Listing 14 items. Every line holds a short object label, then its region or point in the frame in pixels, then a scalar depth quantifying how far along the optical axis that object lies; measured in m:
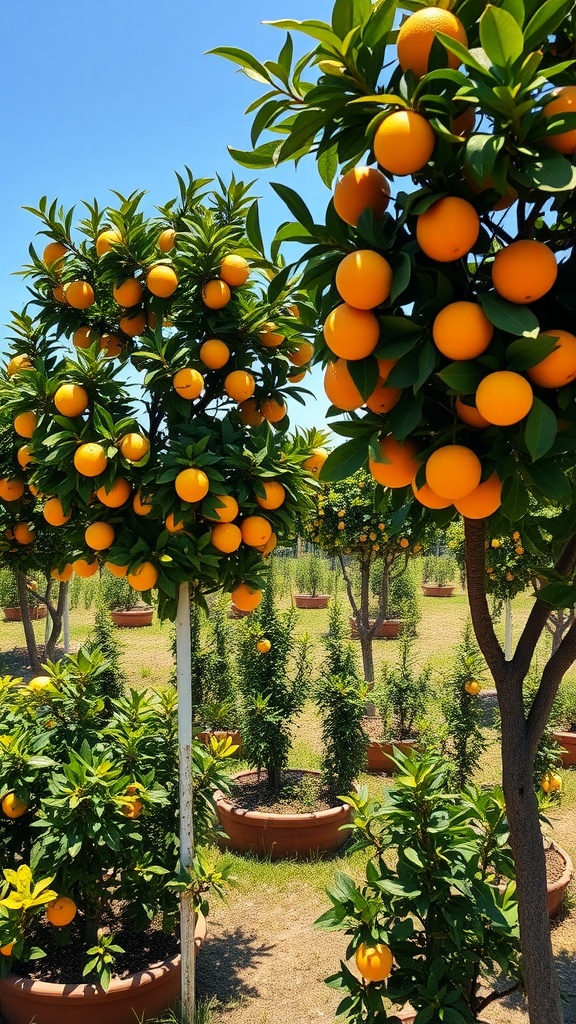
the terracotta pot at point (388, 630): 11.81
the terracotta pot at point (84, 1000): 2.31
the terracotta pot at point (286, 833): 4.03
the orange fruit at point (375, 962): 1.62
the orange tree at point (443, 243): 0.78
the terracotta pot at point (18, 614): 12.76
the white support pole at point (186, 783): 2.31
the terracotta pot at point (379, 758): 5.39
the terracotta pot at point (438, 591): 16.67
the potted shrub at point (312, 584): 14.95
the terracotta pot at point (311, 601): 14.88
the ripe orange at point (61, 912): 2.38
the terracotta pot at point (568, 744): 5.45
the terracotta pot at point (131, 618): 12.11
